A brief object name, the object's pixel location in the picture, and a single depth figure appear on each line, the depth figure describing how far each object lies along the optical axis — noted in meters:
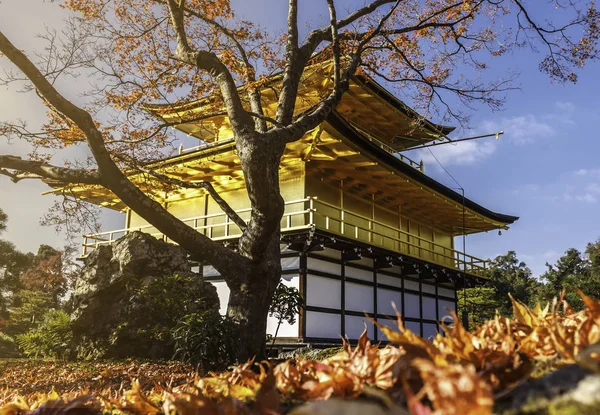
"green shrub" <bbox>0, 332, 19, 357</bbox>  17.11
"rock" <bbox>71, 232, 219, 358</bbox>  10.27
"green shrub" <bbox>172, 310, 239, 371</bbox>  7.20
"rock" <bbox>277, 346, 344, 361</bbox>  9.65
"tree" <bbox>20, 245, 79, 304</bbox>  27.20
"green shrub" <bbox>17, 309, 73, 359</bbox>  11.38
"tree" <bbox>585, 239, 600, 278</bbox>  34.22
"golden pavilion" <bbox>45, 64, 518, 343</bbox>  14.23
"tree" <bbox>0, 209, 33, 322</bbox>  27.41
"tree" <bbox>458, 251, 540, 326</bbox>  29.75
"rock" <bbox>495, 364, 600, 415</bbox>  0.84
